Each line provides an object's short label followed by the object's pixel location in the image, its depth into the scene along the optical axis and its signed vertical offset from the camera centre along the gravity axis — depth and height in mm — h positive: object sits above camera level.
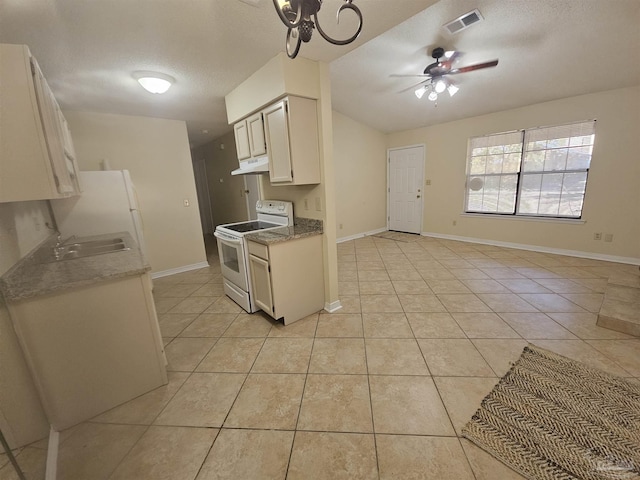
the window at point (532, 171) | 3840 +95
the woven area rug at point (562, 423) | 1171 -1340
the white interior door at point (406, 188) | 5727 -95
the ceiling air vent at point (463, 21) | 2218 +1458
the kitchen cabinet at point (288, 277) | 2287 -833
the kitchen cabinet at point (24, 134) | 1178 +354
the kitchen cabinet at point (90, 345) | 1361 -855
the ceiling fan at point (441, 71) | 2731 +1267
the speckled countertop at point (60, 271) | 1312 -418
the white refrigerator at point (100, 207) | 2820 -66
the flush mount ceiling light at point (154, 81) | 2258 +1069
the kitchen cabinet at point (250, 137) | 2551 +606
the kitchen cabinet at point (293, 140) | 2195 +459
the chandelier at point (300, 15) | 953 +687
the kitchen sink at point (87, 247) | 2120 -425
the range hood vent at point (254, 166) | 2524 +275
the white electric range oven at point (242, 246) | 2588 -560
